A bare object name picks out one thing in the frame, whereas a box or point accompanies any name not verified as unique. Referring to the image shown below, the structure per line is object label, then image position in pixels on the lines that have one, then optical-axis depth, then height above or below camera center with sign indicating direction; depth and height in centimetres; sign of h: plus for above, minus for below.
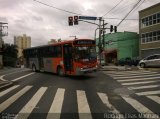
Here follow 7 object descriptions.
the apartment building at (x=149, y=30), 2066 +524
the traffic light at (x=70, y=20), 1347 +429
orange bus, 912 +24
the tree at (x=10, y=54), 3751 +180
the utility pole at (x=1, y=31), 2688 +652
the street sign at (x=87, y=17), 1322 +458
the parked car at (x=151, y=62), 1384 -17
